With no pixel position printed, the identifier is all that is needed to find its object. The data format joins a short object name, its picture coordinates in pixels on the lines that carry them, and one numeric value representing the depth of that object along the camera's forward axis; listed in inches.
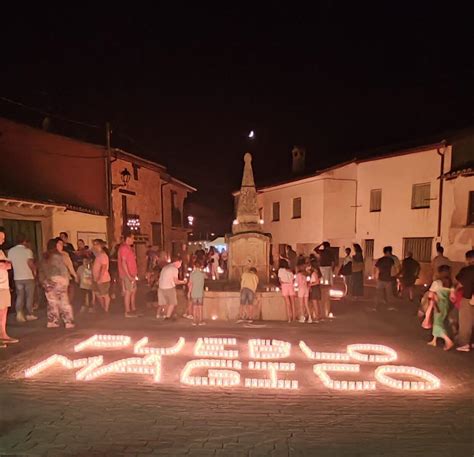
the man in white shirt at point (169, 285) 362.3
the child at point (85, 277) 406.6
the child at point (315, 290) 367.2
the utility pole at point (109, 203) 719.6
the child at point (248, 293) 359.9
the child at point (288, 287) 363.9
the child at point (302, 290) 366.6
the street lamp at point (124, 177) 772.6
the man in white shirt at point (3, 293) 282.7
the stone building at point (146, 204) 804.6
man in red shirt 381.7
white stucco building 655.8
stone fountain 446.6
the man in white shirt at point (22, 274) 349.1
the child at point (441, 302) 292.7
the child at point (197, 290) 356.2
